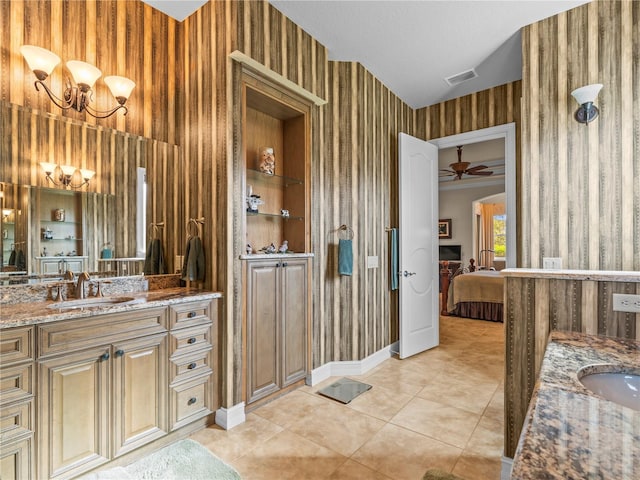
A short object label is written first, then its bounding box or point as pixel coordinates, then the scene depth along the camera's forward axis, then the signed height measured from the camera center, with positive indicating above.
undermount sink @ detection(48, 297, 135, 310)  1.95 -0.37
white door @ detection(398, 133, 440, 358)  3.65 -0.06
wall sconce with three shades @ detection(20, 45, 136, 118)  1.93 +1.02
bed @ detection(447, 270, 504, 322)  5.34 -0.93
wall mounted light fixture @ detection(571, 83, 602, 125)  2.12 +0.89
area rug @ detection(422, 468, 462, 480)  1.18 -0.84
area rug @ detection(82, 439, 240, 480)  1.66 -1.17
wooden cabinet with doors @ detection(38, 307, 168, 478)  1.60 -0.78
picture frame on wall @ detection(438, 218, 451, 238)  9.36 +0.37
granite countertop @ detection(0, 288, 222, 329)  1.55 -0.35
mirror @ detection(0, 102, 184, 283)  1.94 +0.29
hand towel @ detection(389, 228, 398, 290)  3.70 -0.24
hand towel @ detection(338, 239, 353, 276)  3.10 -0.16
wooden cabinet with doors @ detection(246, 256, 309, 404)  2.49 -0.66
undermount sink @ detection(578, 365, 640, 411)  1.04 -0.45
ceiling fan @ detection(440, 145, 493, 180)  5.58 +1.28
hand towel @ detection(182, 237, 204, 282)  2.37 -0.15
